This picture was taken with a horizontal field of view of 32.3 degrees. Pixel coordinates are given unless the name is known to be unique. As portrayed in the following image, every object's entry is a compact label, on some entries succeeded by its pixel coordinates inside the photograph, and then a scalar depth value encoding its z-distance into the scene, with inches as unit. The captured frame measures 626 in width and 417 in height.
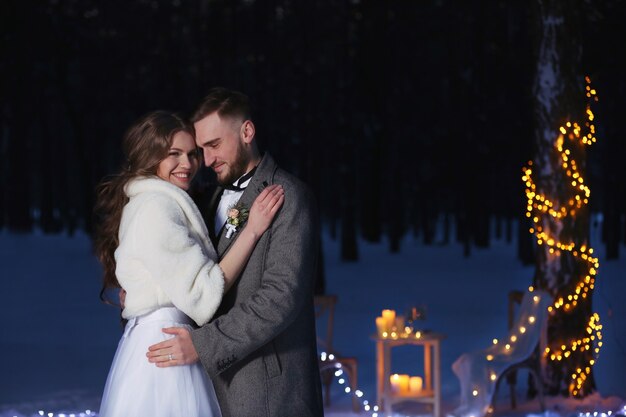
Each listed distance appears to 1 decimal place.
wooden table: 339.3
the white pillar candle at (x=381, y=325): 346.0
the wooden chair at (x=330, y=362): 352.8
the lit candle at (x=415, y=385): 343.3
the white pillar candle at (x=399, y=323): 348.2
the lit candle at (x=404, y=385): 343.6
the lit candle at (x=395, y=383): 342.6
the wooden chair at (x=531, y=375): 343.3
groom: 157.8
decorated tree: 376.2
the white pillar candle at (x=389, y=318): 345.7
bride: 160.3
